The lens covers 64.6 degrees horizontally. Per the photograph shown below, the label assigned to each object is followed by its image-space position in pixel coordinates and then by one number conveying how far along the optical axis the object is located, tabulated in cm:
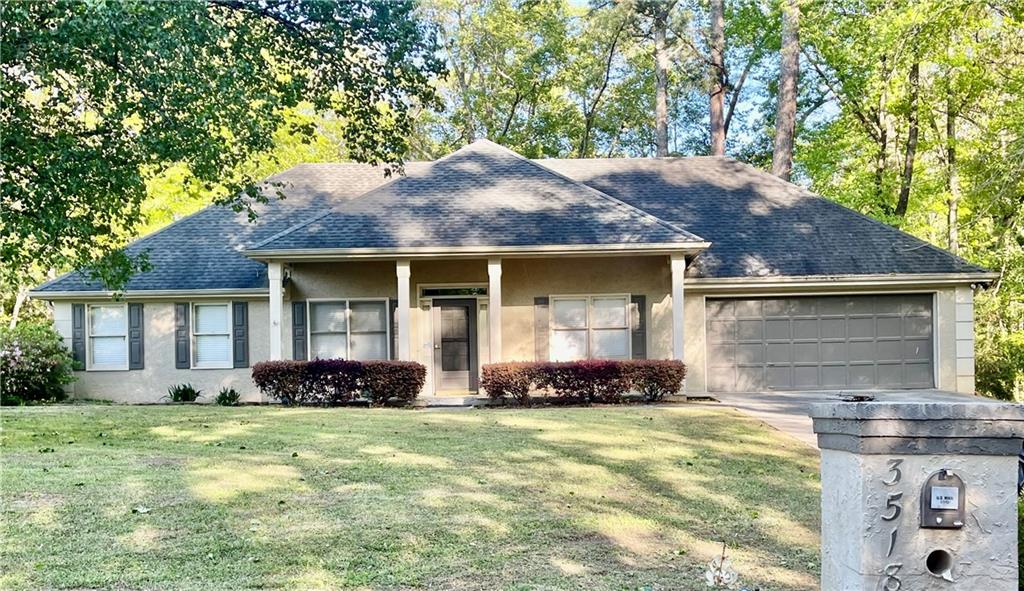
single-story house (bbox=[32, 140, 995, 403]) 1622
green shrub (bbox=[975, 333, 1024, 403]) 1684
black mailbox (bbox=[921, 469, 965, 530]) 301
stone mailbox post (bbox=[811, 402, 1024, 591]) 300
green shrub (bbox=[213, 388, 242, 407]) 1548
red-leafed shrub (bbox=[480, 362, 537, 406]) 1422
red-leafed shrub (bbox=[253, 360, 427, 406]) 1417
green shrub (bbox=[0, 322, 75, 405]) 1532
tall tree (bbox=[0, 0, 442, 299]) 802
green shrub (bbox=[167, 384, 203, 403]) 1631
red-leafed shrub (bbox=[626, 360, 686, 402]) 1427
